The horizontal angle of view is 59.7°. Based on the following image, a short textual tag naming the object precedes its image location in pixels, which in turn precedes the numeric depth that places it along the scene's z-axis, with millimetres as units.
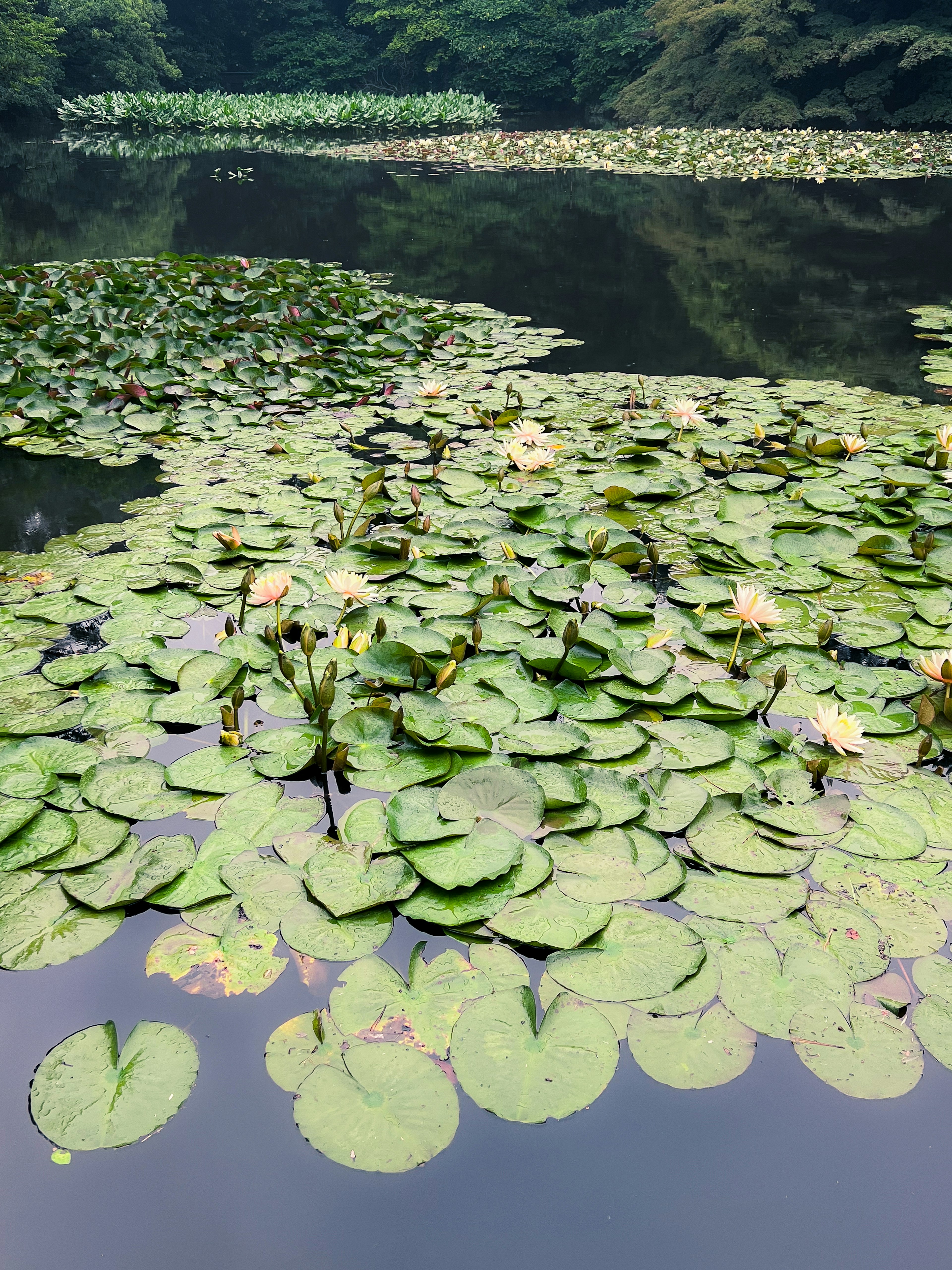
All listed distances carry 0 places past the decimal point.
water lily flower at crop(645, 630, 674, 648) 1733
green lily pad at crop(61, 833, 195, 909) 1245
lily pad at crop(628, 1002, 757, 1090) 1026
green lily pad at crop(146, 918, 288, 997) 1150
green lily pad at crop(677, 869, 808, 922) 1229
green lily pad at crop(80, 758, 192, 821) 1401
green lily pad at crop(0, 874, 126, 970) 1179
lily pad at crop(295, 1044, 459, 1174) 936
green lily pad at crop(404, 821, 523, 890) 1238
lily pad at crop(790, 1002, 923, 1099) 1014
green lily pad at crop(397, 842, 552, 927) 1215
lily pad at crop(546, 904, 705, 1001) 1114
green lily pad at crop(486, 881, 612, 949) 1182
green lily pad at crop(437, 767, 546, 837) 1343
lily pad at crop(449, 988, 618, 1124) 990
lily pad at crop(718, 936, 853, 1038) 1087
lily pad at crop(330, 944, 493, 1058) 1066
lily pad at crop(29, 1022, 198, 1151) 968
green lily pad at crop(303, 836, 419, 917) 1224
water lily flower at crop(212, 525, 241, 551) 2107
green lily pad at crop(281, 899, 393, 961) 1173
